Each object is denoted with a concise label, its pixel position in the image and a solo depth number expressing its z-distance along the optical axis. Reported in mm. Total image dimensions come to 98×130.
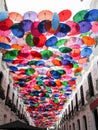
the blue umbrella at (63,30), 4564
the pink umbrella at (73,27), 4539
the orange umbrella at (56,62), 6428
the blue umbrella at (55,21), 4227
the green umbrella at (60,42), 5177
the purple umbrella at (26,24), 4510
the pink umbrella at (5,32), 4930
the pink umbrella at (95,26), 4705
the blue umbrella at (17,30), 4591
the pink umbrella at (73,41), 5267
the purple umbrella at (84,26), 4543
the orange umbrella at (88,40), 5140
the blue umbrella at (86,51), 5657
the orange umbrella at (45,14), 4284
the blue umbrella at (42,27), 4457
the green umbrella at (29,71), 7397
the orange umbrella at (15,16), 4342
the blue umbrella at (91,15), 4303
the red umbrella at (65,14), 4192
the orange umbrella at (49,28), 4487
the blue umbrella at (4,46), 5427
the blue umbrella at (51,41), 5031
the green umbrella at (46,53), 5925
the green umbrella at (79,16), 4259
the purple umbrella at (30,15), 4345
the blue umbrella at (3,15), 4246
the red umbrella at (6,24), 4438
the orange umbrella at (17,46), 5530
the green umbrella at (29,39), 5009
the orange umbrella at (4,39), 5195
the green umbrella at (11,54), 5885
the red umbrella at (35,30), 4581
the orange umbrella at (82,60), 6319
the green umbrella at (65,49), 5518
